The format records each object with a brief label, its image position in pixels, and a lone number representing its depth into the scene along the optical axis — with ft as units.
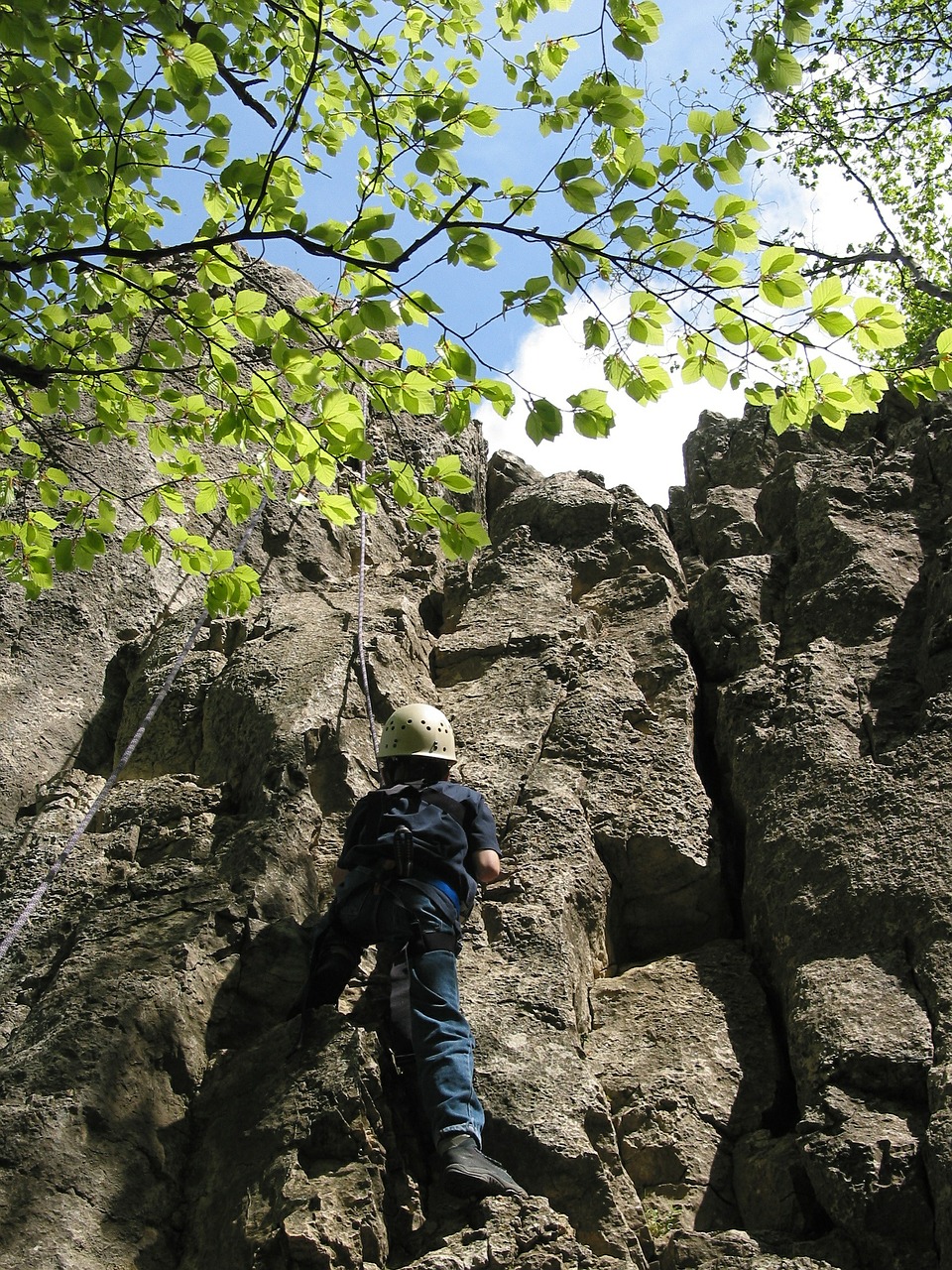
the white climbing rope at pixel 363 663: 24.82
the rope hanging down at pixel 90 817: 20.02
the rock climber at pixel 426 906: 16.19
